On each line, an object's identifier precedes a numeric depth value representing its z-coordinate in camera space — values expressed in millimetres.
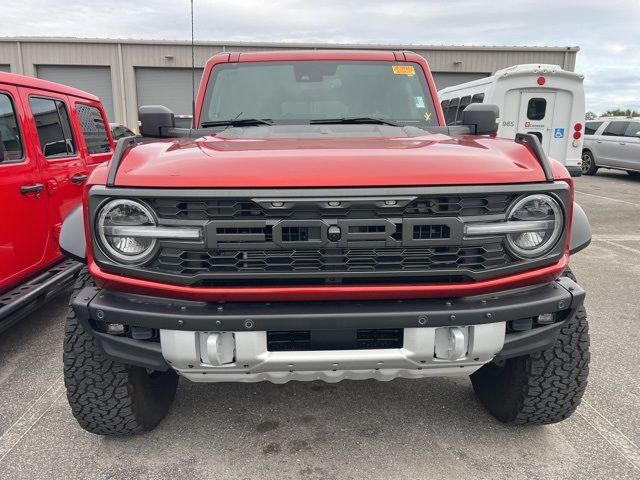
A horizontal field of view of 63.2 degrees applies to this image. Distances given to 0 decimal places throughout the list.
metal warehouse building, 20141
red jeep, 3432
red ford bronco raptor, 1924
